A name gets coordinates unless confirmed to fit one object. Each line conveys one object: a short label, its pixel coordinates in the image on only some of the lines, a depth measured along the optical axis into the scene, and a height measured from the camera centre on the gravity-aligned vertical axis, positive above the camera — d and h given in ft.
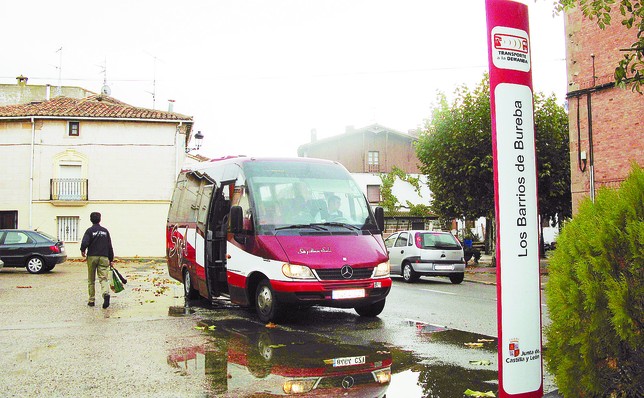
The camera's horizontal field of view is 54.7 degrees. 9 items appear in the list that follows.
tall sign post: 9.48 +0.25
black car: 73.72 -2.64
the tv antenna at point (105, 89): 153.93 +34.32
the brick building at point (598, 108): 61.77 +11.41
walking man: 37.32 -1.54
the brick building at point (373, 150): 195.97 +23.21
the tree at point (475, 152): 85.97 +9.72
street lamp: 138.41 +19.63
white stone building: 121.29 +11.03
